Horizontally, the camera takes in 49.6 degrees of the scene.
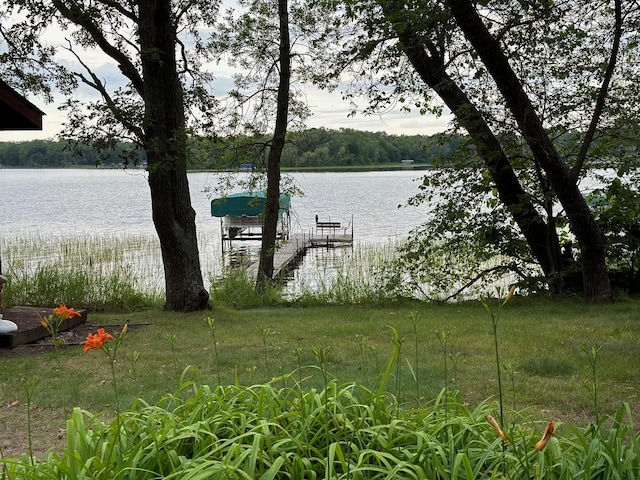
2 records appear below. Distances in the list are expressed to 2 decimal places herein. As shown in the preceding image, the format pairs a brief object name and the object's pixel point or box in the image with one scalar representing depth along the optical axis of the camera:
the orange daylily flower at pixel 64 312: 2.46
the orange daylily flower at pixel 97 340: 2.22
